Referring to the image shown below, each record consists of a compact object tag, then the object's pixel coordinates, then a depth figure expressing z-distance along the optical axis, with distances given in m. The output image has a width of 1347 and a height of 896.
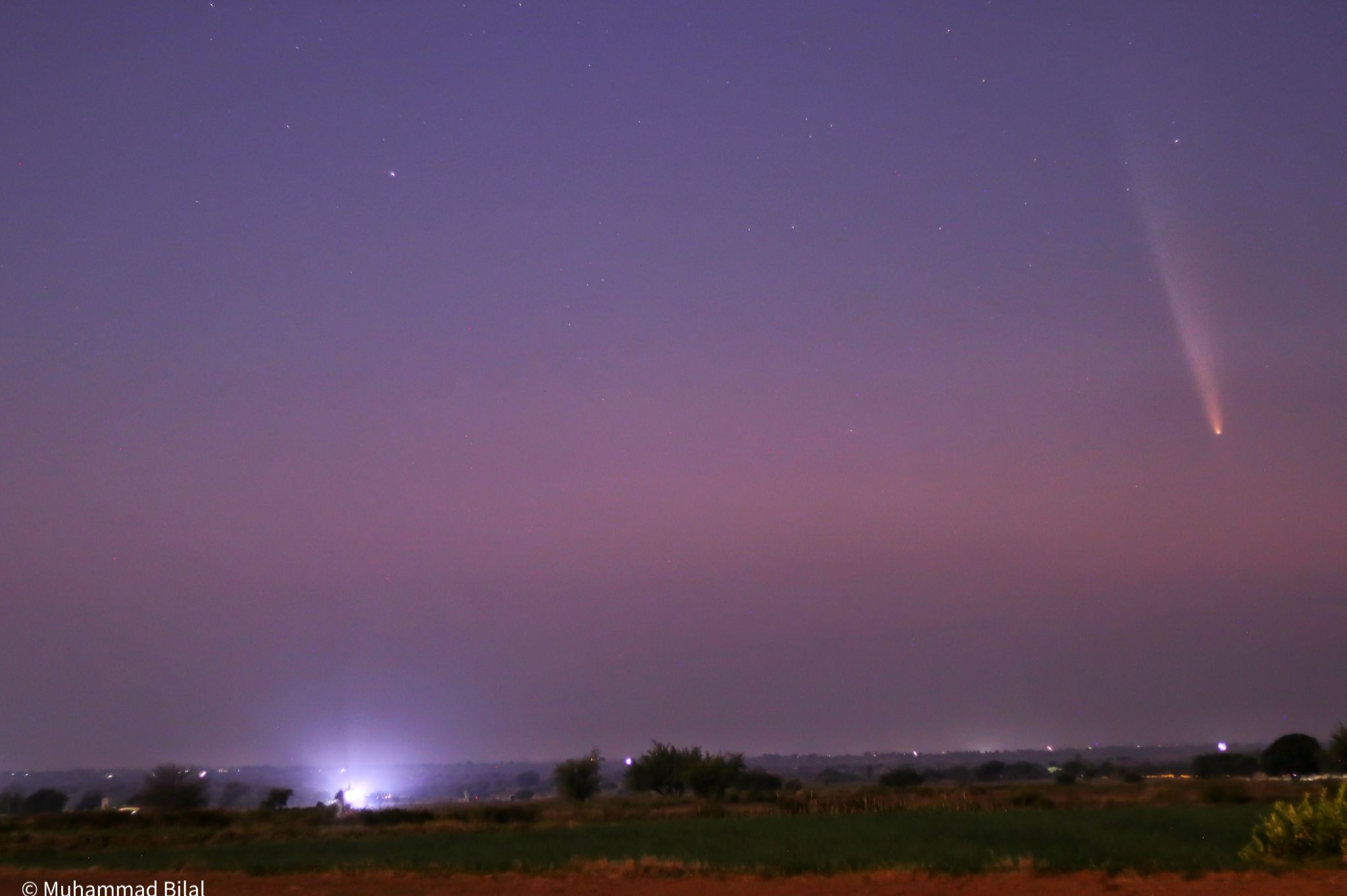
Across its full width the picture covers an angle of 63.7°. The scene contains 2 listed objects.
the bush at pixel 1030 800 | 48.41
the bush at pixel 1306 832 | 23.53
